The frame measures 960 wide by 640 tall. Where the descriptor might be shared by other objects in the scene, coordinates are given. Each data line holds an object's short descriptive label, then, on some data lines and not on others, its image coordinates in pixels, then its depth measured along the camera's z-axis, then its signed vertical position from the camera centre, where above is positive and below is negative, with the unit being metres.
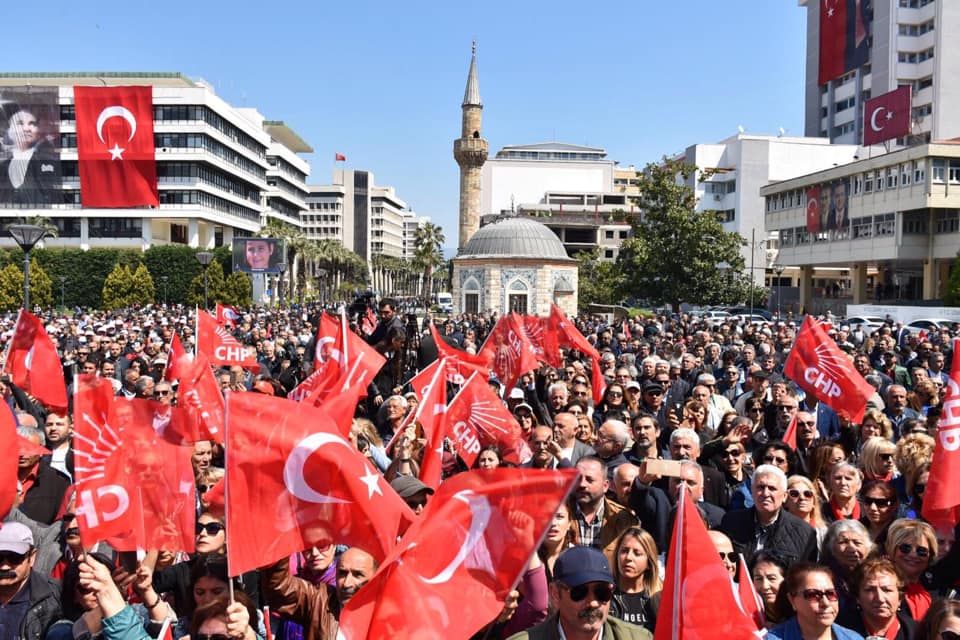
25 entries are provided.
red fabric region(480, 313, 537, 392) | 12.59 -1.02
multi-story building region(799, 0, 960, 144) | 70.69 +17.15
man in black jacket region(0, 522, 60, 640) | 4.52 -1.54
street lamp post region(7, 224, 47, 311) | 15.09 +0.70
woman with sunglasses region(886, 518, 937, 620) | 4.87 -1.43
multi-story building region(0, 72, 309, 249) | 73.06 +8.71
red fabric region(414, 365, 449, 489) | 6.99 -1.20
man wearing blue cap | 3.78 -1.28
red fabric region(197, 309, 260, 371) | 13.28 -0.96
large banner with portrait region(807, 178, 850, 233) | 56.97 +4.53
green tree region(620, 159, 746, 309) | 43.31 +1.46
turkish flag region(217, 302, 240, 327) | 18.01 -0.99
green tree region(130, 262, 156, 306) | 65.38 -0.62
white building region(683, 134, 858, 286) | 77.81 +8.92
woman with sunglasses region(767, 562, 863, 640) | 4.08 -1.43
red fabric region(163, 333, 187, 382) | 11.29 -0.94
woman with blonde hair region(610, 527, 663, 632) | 4.69 -1.53
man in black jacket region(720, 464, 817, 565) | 5.53 -1.49
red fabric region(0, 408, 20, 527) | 5.50 -1.13
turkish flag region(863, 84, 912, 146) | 56.88 +10.06
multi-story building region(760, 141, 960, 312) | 49.47 +3.37
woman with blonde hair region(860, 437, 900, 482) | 6.80 -1.31
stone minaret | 78.06 +10.07
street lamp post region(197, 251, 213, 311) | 28.73 +0.63
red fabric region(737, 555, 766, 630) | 4.42 -1.51
